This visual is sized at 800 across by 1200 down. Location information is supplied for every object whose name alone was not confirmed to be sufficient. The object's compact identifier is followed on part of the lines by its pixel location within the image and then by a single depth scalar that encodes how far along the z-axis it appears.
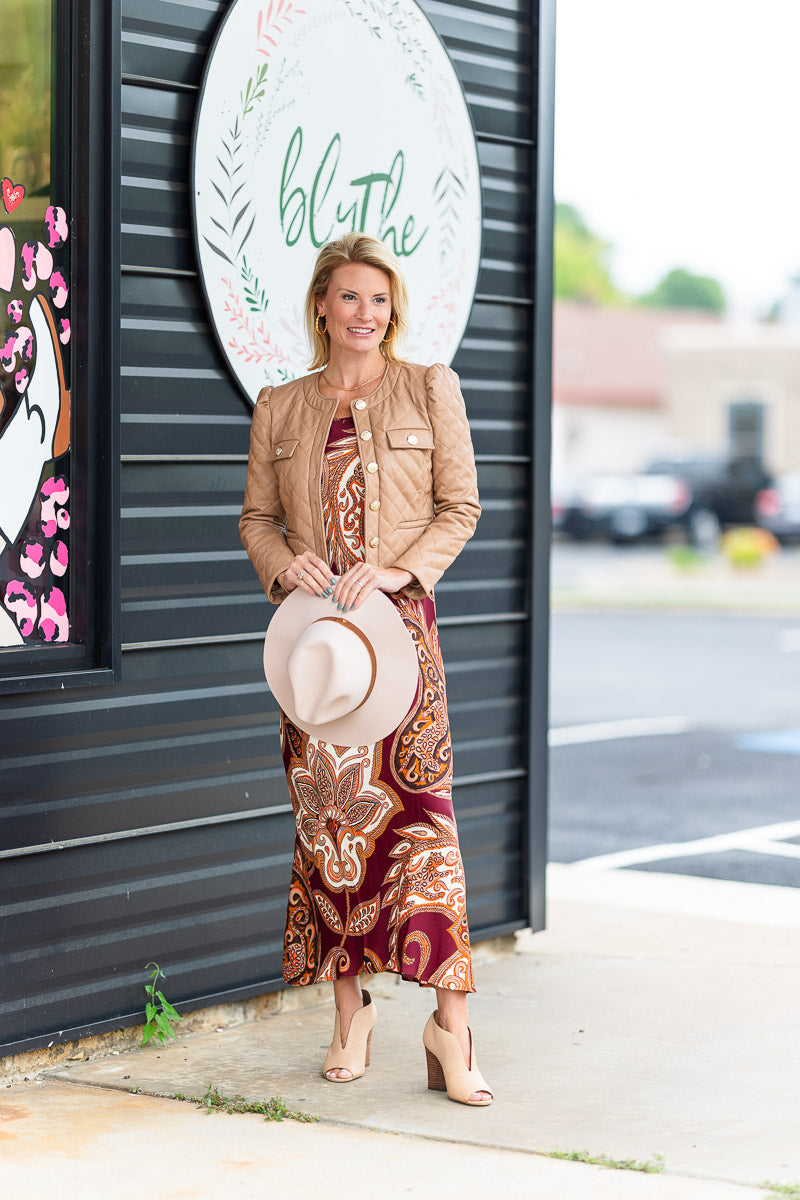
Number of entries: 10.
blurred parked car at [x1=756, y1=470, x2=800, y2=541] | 51.70
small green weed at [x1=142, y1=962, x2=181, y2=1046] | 7.61
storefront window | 7.09
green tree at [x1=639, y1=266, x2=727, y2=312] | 177.08
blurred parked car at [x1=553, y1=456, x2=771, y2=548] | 53.96
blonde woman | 6.83
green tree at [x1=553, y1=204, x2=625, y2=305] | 147.36
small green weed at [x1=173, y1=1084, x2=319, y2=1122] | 6.64
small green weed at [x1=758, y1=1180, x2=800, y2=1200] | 5.80
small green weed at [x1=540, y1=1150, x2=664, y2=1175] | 6.11
